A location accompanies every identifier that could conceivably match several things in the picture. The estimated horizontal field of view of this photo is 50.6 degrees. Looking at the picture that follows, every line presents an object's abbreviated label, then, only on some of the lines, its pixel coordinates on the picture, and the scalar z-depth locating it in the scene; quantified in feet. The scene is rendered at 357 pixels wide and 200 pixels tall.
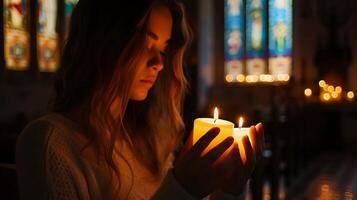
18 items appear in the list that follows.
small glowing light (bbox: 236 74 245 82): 33.08
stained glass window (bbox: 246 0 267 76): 31.91
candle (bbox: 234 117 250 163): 2.60
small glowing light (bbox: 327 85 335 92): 24.65
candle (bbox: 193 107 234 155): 2.40
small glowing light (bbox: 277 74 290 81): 30.82
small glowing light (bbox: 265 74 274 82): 31.53
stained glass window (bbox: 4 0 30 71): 20.47
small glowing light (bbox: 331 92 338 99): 23.11
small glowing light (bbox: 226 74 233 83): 33.19
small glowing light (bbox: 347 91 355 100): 23.25
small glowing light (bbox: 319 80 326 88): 24.97
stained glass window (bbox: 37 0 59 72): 22.43
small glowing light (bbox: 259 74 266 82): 32.02
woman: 2.38
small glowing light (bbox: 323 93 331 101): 23.02
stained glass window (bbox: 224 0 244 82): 33.22
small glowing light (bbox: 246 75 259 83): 32.36
